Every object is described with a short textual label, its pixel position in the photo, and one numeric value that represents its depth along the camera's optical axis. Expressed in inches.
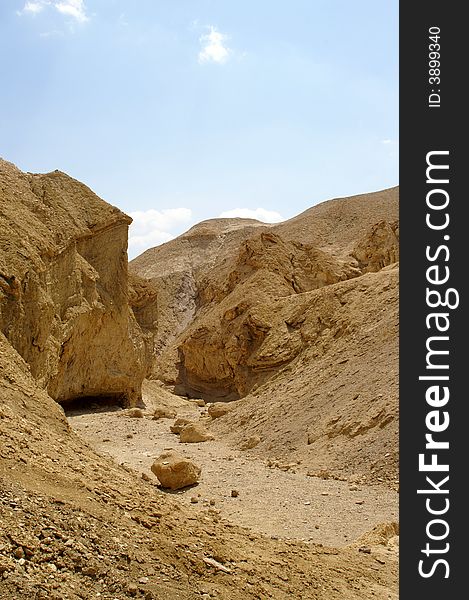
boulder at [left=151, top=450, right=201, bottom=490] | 362.3
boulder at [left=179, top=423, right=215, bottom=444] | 523.5
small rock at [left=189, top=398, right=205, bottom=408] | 803.0
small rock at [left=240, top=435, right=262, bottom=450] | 488.7
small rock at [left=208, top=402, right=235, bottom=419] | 617.3
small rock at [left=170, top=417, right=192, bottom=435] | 558.9
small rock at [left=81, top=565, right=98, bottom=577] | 159.6
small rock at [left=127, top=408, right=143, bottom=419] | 641.8
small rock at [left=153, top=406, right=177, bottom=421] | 648.8
